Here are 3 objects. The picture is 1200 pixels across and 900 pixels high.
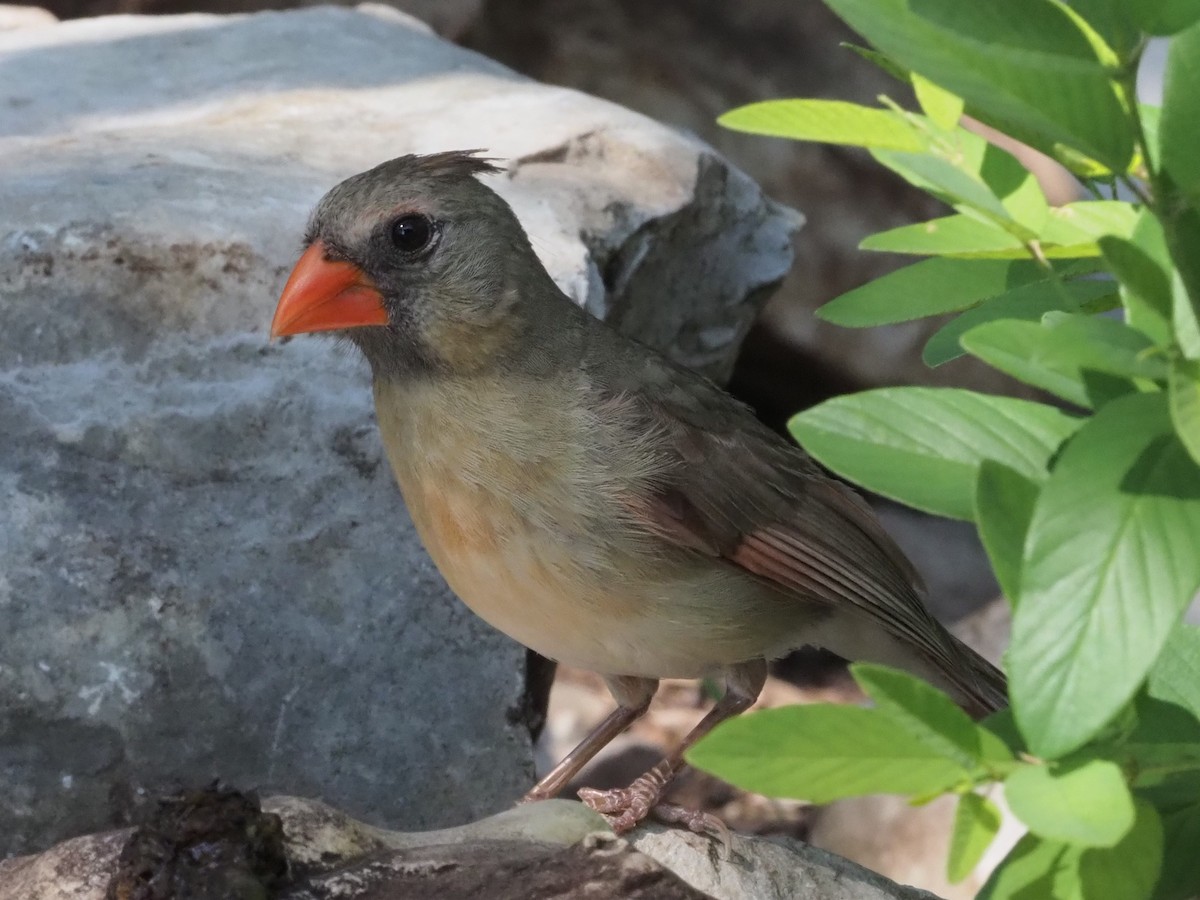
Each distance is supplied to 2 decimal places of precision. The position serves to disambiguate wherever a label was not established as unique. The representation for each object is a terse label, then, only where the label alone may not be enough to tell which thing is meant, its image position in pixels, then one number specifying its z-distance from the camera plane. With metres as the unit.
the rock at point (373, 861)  3.46
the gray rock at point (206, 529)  5.11
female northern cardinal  4.59
